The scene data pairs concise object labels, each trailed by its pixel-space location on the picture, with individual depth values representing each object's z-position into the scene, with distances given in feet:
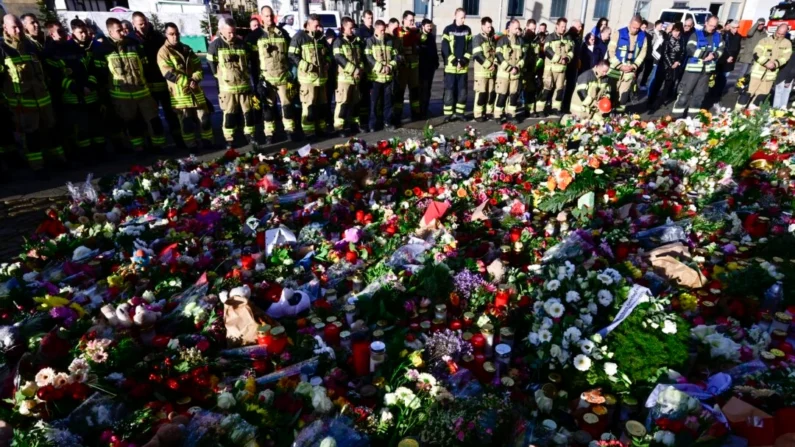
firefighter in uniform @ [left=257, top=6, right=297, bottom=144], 24.64
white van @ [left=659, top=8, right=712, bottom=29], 72.43
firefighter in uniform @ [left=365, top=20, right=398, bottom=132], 26.89
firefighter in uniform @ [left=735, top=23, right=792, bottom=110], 30.97
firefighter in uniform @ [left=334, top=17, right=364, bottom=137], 26.12
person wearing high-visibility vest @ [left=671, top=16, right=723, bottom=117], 31.19
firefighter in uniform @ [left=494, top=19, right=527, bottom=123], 29.58
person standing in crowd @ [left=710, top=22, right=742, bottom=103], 33.68
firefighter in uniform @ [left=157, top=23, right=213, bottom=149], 22.80
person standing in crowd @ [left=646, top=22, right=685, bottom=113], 33.14
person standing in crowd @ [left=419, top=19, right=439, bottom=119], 30.83
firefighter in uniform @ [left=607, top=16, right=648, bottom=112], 31.45
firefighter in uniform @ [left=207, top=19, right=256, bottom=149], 23.49
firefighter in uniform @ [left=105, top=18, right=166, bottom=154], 22.09
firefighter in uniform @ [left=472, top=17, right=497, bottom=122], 29.78
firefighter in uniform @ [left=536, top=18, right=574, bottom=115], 30.45
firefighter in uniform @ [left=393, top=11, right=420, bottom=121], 29.30
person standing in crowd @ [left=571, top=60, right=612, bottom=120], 28.04
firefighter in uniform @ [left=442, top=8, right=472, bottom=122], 29.66
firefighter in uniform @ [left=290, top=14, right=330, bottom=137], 25.39
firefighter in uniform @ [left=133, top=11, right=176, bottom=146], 23.18
